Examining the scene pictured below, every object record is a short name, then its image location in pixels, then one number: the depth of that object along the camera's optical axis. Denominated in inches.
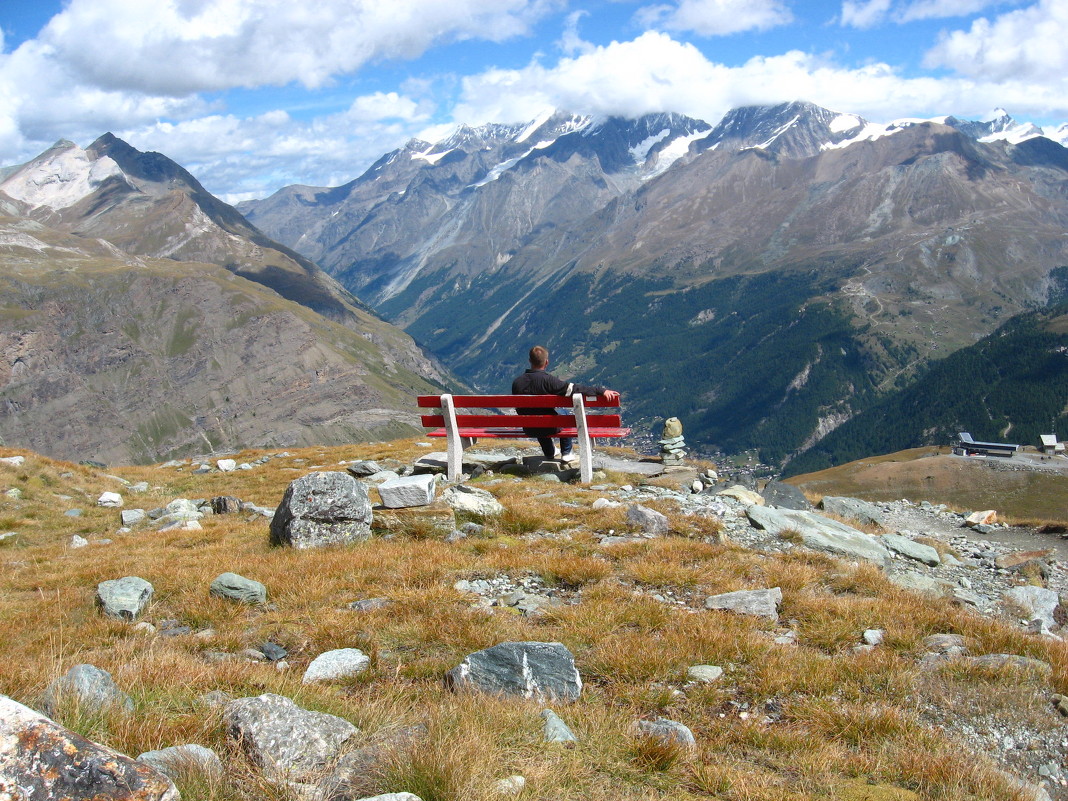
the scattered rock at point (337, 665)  253.5
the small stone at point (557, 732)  203.8
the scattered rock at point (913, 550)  548.1
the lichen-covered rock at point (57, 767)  125.2
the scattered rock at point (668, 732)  206.7
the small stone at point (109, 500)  763.4
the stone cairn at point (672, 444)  1002.1
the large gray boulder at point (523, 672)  236.1
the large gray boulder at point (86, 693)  185.2
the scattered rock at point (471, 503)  494.9
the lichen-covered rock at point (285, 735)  172.1
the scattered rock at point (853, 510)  755.7
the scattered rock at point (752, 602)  325.7
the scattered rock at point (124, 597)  331.0
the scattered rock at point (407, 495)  488.1
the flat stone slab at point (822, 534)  476.4
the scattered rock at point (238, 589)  345.0
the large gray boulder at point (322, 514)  448.8
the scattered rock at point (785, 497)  743.1
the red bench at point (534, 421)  693.3
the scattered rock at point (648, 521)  470.6
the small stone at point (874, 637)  295.1
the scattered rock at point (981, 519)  903.4
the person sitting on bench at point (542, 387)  713.0
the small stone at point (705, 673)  256.8
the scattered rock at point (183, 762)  159.2
